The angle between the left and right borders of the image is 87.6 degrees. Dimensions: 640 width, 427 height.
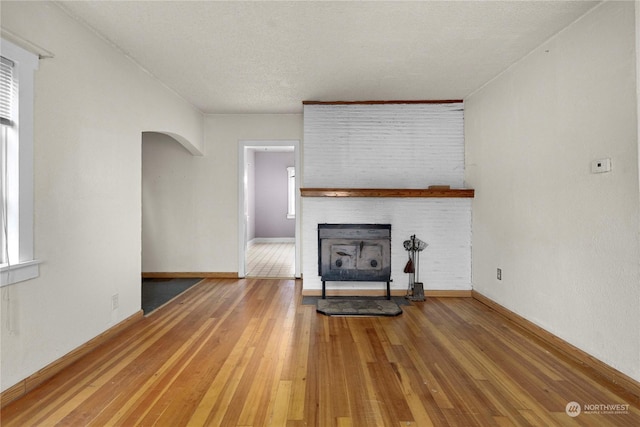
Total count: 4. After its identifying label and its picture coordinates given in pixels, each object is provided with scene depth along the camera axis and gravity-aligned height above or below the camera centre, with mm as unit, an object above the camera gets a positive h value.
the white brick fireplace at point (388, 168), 4262 +599
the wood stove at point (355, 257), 4031 -527
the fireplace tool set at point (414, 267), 4061 -662
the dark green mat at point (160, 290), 3807 -1008
